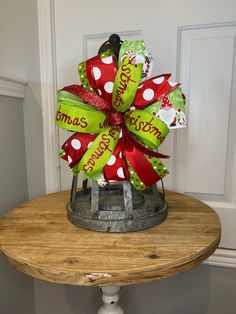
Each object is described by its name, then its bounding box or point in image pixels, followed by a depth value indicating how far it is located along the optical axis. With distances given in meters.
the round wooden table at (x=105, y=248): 0.39
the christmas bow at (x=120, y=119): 0.47
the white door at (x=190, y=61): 0.73
